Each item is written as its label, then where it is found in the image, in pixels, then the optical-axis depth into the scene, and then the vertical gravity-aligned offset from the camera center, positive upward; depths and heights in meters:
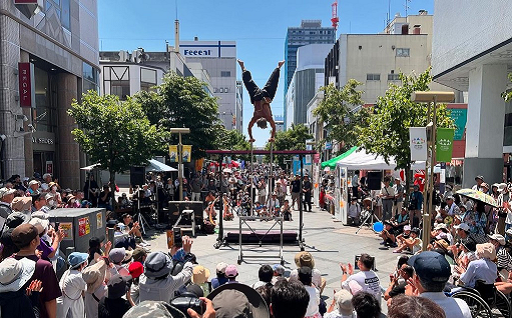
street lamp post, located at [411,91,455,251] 6.95 +0.88
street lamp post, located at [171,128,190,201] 13.47 -0.59
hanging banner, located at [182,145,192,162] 16.97 -0.61
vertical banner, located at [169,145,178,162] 15.93 -0.53
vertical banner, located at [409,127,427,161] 7.70 +0.01
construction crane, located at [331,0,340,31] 134.00 +51.45
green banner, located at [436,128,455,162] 8.63 -0.03
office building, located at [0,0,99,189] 14.83 +3.32
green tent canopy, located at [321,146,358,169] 17.71 -1.18
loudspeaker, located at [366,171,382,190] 15.37 -1.74
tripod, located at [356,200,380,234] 13.68 -3.04
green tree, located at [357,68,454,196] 12.86 +0.81
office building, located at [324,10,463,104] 39.03 +9.74
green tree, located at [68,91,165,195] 13.98 +0.21
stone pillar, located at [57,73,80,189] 21.52 +0.11
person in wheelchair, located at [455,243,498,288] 5.32 -1.91
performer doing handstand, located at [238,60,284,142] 10.32 +1.38
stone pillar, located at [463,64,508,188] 16.06 +0.90
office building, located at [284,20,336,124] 197.12 +61.70
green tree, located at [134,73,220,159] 24.08 +2.16
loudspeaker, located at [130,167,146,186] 15.67 -1.54
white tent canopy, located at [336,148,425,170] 14.40 -0.86
